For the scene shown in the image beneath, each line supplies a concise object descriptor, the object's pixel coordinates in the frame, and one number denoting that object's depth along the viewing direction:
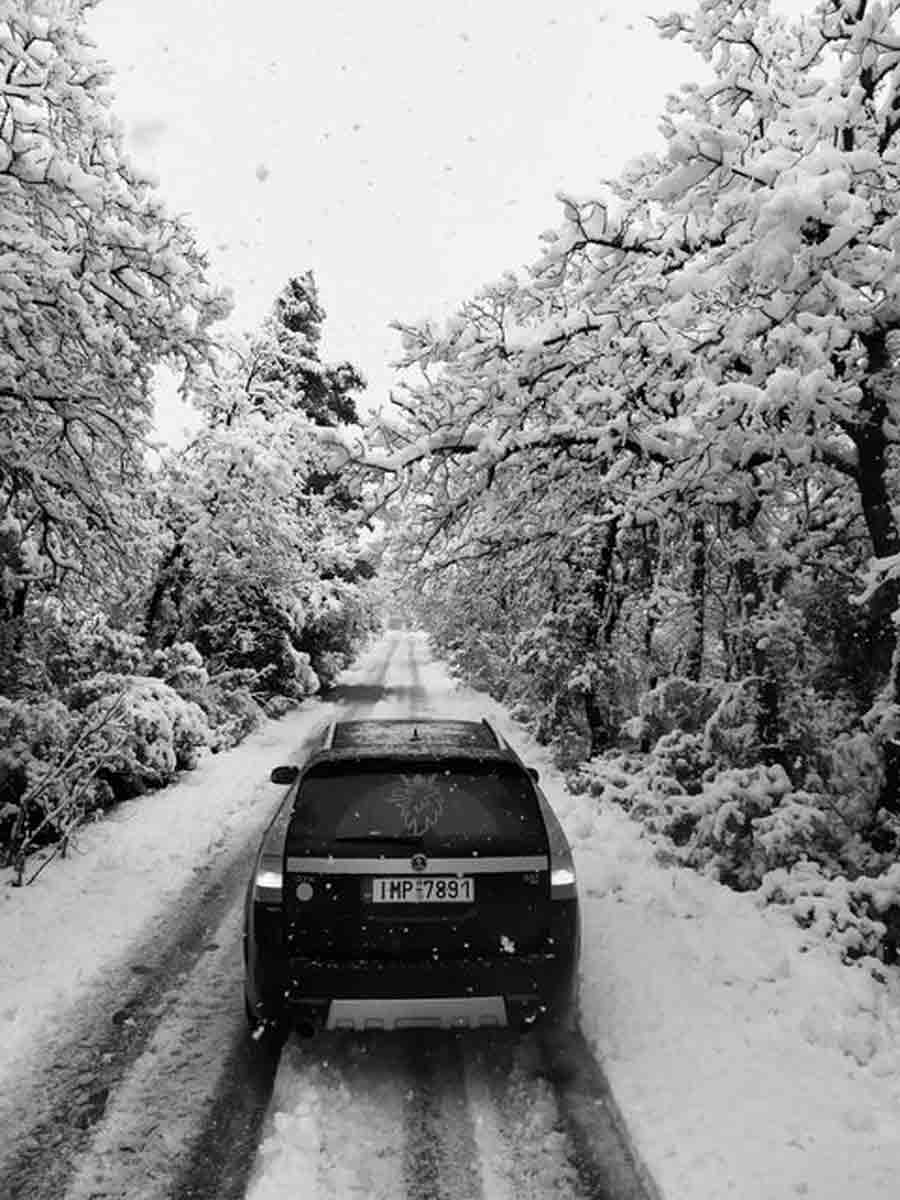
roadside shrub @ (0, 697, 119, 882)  7.40
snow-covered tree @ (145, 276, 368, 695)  16.67
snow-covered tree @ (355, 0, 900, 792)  4.36
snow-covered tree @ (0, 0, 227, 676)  5.59
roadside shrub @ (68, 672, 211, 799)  10.08
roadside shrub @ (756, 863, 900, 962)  5.30
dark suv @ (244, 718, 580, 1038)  3.85
